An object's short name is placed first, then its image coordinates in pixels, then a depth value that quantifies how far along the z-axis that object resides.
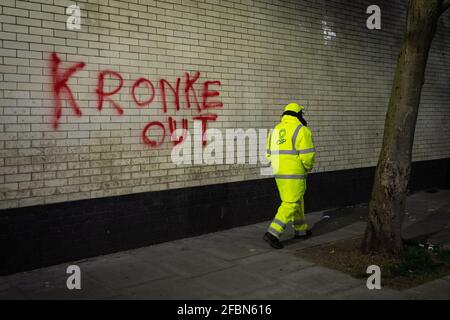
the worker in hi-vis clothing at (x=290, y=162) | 6.08
